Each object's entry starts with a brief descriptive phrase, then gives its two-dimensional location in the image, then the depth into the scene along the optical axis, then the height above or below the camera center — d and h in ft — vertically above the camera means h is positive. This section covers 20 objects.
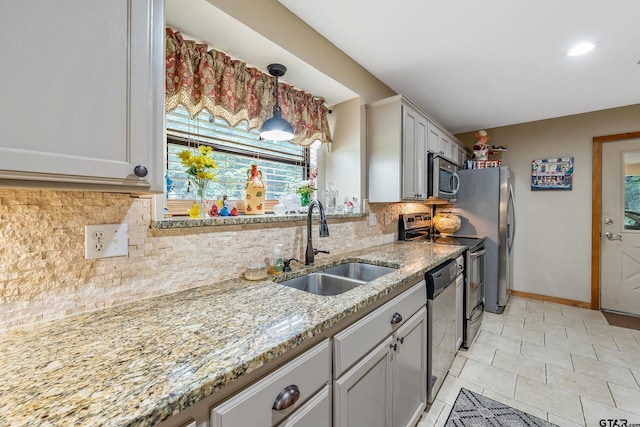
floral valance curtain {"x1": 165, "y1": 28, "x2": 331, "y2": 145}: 4.41 +2.33
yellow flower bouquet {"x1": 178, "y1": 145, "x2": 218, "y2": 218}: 4.24 +0.62
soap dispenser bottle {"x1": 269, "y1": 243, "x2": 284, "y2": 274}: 4.91 -0.93
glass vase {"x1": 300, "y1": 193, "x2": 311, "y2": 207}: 6.59 +0.31
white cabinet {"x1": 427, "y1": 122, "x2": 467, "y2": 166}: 9.00 +2.49
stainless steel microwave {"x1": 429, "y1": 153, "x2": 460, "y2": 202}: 8.83 +1.16
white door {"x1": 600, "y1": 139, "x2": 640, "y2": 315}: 10.18 -0.63
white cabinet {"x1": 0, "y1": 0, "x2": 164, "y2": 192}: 1.97 +0.95
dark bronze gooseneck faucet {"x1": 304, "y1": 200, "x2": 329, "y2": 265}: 5.50 -0.71
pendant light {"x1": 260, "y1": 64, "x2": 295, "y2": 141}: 5.64 +1.77
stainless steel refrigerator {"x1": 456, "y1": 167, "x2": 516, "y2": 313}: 10.36 -0.41
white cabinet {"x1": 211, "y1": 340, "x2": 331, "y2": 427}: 2.15 -1.64
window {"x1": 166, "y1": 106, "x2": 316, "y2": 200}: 4.92 +1.25
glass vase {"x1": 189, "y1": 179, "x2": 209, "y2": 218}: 4.44 +0.31
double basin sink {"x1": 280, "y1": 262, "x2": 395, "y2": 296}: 5.02 -1.33
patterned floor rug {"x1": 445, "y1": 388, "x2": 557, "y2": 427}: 5.27 -4.07
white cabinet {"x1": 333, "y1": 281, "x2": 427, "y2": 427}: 3.26 -2.26
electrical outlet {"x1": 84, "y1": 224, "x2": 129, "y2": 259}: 3.14 -0.36
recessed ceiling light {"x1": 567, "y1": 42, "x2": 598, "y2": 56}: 6.37 +3.90
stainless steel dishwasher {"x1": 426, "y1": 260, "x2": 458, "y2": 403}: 5.41 -2.40
